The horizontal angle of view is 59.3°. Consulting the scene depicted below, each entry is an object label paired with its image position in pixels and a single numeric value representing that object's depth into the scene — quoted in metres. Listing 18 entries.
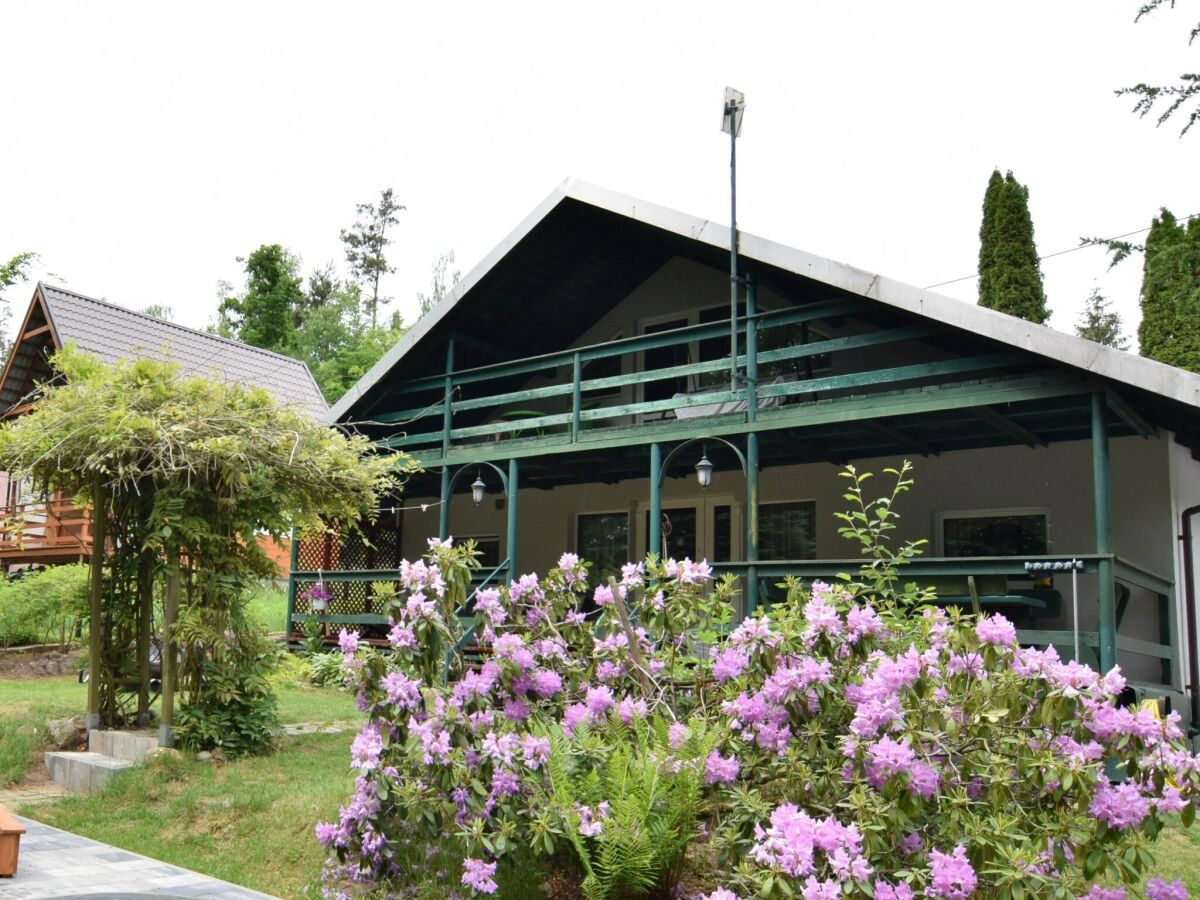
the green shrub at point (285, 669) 8.52
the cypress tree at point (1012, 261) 21.16
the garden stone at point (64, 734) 8.57
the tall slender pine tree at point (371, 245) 45.88
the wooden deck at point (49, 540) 19.34
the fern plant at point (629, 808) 4.16
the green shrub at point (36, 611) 15.23
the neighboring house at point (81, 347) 19.94
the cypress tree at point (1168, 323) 18.56
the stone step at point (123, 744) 7.88
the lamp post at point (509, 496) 12.23
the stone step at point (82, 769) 7.54
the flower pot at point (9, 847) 5.29
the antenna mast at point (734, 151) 10.28
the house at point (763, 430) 9.13
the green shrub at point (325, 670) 12.98
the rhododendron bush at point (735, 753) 3.63
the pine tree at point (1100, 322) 36.03
